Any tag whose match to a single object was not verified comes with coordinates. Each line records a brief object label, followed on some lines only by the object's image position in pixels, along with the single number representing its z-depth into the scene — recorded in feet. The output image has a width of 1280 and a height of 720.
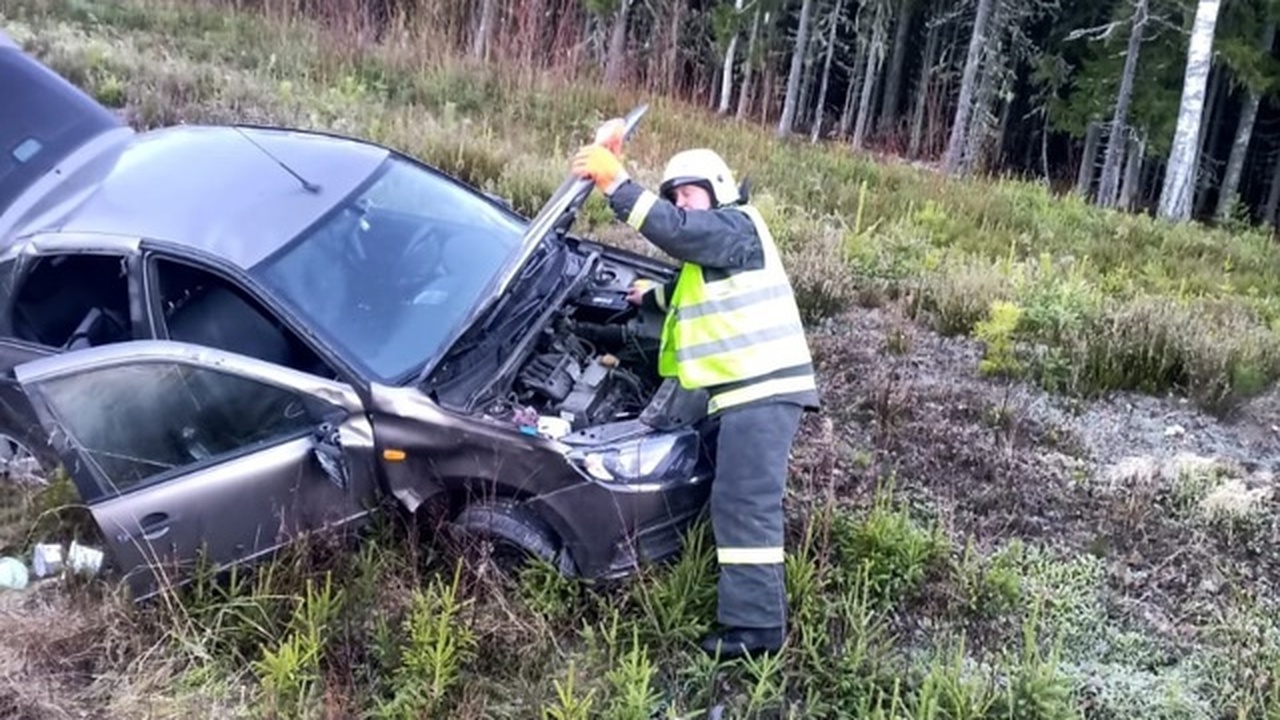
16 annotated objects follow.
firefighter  12.69
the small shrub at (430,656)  11.80
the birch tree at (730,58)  86.10
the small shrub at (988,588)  14.02
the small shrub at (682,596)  13.04
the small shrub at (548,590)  12.95
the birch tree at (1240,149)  76.48
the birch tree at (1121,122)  69.72
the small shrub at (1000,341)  20.66
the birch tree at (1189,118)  47.57
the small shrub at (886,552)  14.07
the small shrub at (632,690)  11.57
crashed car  12.42
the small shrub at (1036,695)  11.85
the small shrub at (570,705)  11.32
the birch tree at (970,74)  70.64
